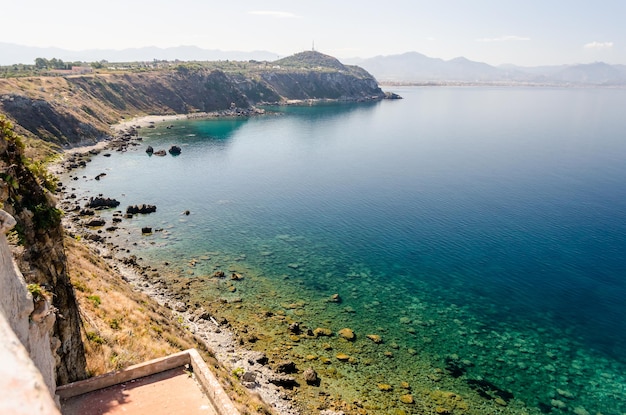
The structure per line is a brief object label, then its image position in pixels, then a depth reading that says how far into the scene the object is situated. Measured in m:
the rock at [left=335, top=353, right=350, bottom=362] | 40.25
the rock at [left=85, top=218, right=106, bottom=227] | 69.56
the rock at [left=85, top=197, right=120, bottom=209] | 77.81
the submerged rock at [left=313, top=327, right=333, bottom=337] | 43.99
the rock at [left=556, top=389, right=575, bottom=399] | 37.16
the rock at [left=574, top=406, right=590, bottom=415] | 35.28
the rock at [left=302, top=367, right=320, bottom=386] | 36.88
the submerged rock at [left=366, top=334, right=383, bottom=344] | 43.16
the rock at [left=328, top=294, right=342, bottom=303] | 50.51
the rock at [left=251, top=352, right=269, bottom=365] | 38.99
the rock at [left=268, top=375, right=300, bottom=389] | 36.28
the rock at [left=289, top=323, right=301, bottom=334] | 44.25
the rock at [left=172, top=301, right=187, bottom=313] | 46.59
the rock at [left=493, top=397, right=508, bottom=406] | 35.69
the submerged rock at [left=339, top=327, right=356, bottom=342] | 43.50
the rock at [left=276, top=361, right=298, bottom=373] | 37.97
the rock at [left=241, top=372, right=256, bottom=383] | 35.81
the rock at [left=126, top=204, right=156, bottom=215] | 76.56
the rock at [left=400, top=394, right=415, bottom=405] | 35.31
